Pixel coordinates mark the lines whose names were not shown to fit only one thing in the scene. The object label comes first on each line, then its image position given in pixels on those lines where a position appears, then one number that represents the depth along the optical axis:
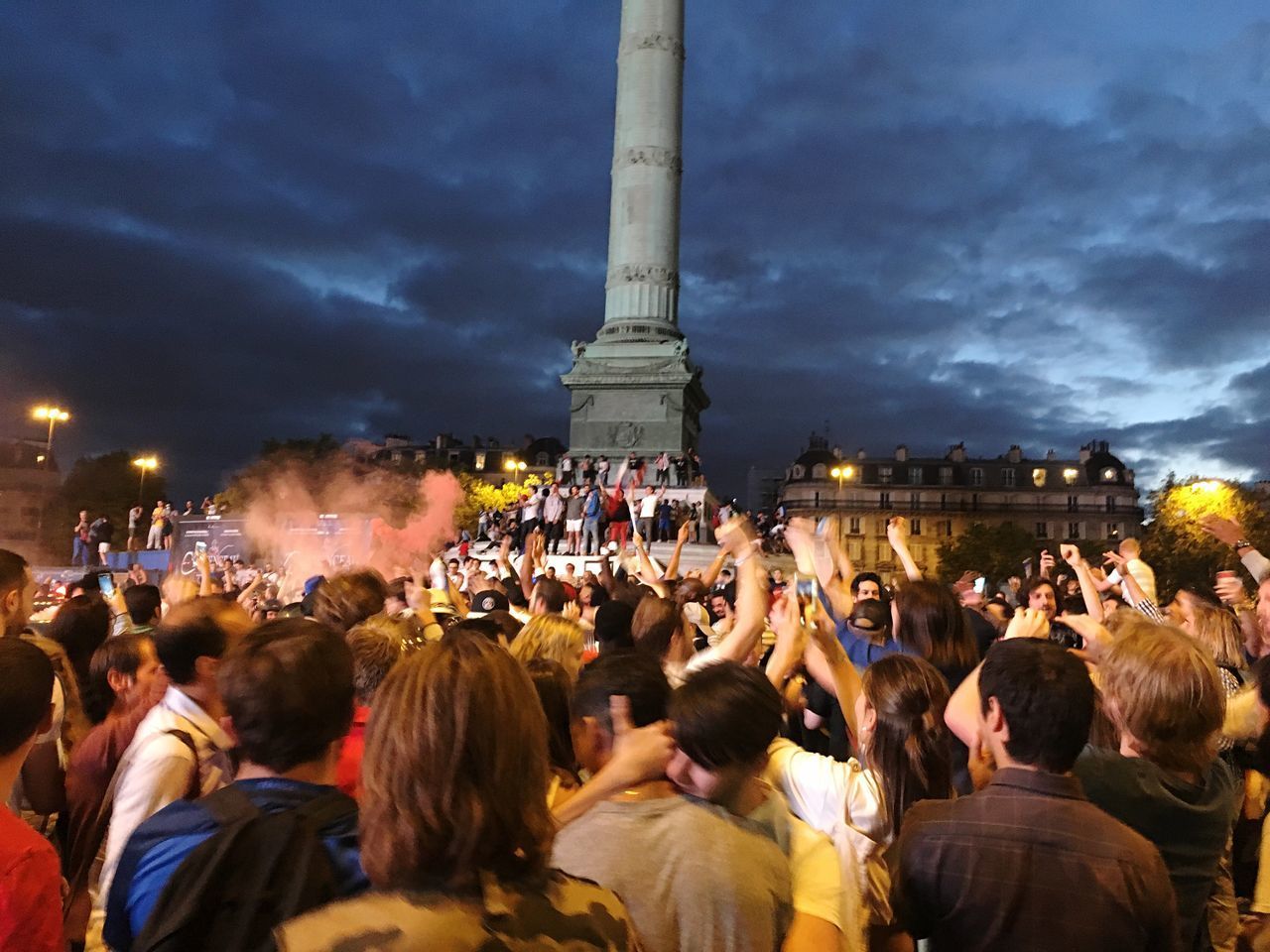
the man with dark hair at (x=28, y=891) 2.38
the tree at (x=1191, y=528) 46.22
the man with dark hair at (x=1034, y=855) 2.53
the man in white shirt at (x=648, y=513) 24.86
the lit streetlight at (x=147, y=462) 50.62
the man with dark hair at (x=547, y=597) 7.19
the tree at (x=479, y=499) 53.06
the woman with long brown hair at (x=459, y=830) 1.66
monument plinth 39.53
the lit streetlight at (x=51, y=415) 34.59
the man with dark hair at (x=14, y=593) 5.16
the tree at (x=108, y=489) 62.75
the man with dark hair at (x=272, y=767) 2.32
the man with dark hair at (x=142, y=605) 6.55
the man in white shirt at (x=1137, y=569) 7.70
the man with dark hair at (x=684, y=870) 2.26
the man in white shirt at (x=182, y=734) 3.12
